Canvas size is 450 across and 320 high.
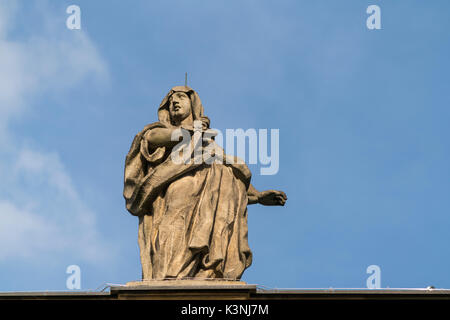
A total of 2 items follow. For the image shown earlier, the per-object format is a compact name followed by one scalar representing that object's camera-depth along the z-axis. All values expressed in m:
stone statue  16.70
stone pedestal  15.27
